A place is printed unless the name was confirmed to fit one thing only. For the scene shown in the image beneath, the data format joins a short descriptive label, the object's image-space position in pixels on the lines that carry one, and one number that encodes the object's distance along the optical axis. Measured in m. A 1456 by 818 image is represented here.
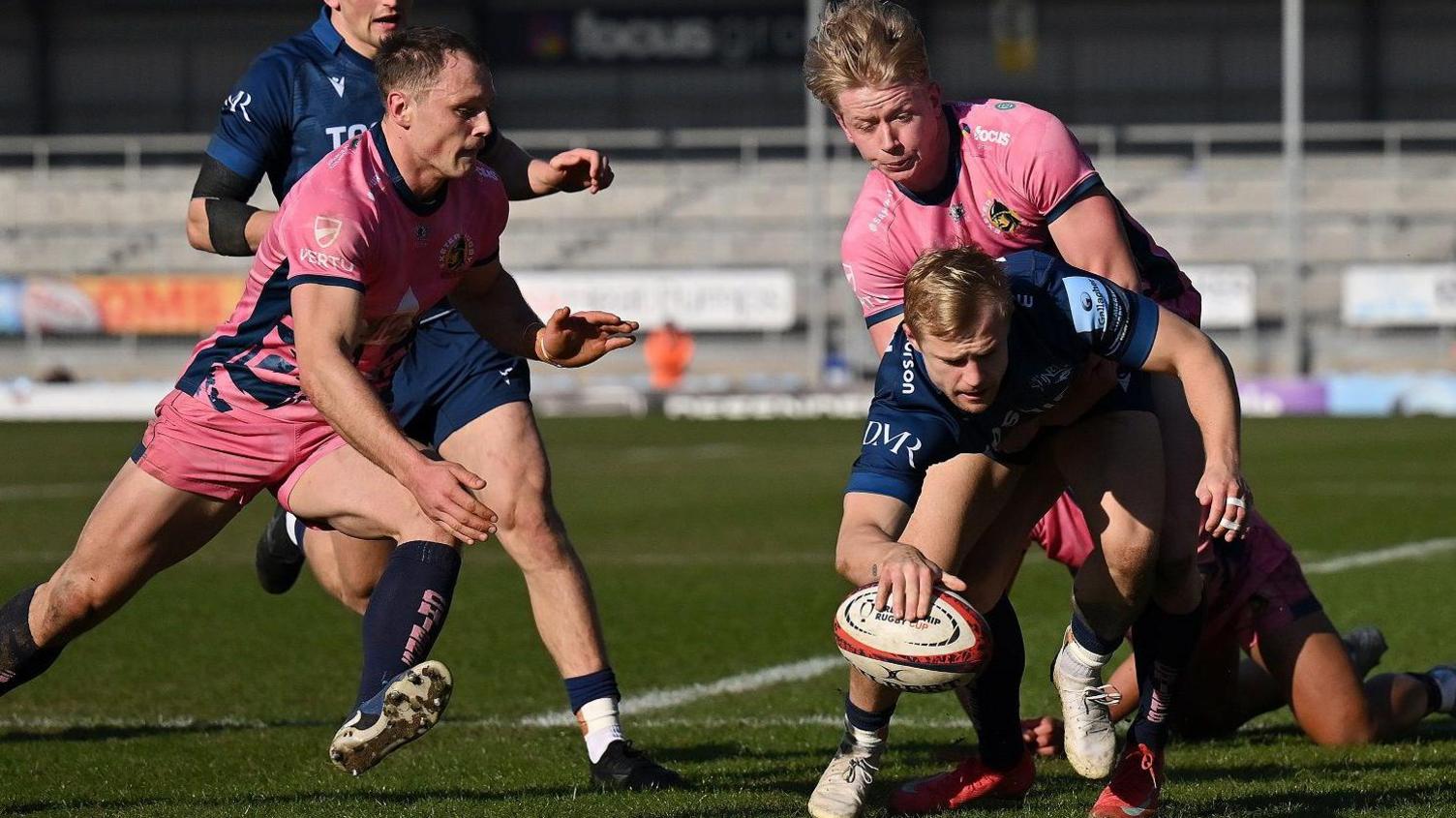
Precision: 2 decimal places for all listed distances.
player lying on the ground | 11.52
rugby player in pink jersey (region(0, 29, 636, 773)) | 9.29
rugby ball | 8.38
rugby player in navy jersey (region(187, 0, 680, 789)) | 10.43
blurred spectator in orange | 59.06
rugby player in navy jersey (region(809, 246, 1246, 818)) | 8.66
